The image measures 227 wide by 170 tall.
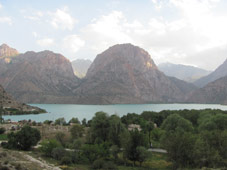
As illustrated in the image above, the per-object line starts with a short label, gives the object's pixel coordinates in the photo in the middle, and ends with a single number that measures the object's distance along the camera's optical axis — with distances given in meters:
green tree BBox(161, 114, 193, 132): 61.16
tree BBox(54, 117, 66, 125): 93.69
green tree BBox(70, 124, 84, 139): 62.50
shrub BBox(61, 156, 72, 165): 38.63
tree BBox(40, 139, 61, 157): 44.81
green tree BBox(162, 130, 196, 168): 38.97
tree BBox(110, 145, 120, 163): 45.01
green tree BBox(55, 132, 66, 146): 57.97
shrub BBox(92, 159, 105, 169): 37.69
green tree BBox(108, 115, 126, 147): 54.36
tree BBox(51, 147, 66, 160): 42.69
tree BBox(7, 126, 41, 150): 48.75
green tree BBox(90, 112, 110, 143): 58.17
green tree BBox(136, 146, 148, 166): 42.04
